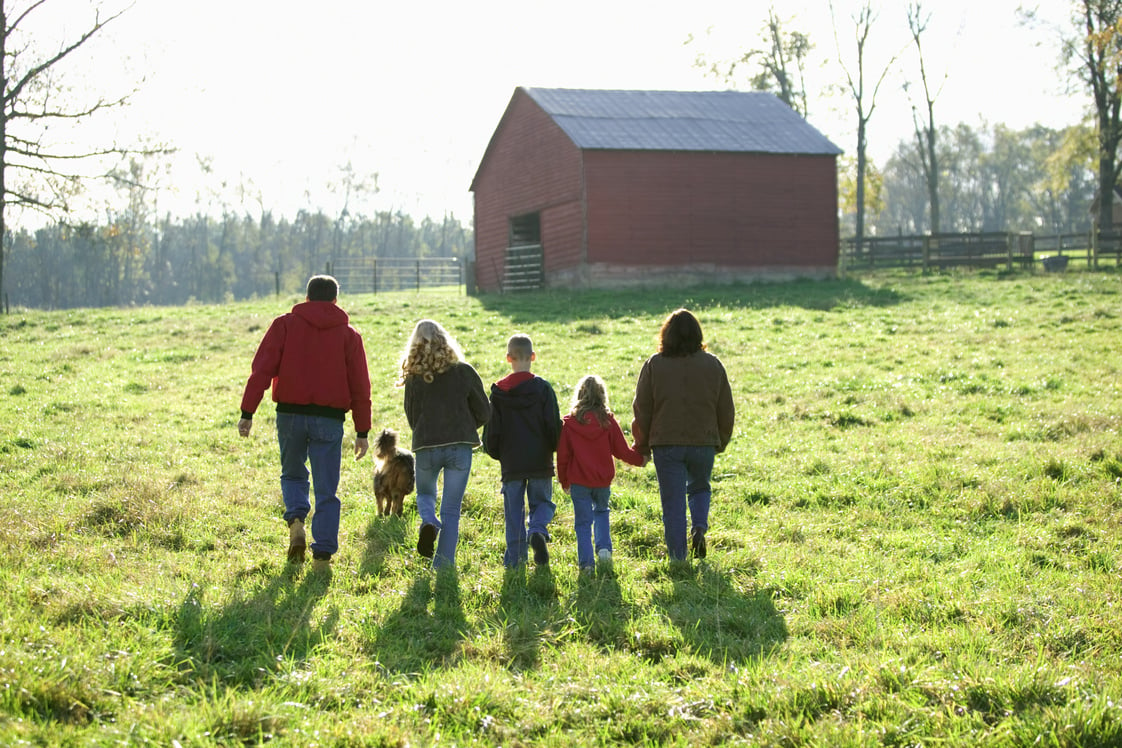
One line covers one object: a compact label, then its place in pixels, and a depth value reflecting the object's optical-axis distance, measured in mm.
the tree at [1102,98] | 40875
